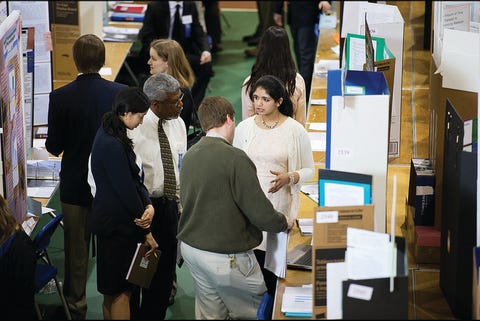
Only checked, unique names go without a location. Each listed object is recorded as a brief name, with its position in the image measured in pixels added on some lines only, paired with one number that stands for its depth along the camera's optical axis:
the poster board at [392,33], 13.01
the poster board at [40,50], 13.99
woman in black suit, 9.91
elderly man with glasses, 10.86
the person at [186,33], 18.48
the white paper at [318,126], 14.52
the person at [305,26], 19.37
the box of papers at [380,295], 7.93
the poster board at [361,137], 9.12
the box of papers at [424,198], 10.48
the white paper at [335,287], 8.05
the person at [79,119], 11.37
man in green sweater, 9.13
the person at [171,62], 12.63
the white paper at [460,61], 11.02
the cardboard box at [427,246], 10.24
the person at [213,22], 23.09
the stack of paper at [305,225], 10.84
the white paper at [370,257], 7.90
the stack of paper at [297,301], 9.01
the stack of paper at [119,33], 19.28
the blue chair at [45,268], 11.11
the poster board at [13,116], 10.60
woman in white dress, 10.71
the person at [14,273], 9.72
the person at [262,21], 23.11
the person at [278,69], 13.09
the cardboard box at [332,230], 8.44
